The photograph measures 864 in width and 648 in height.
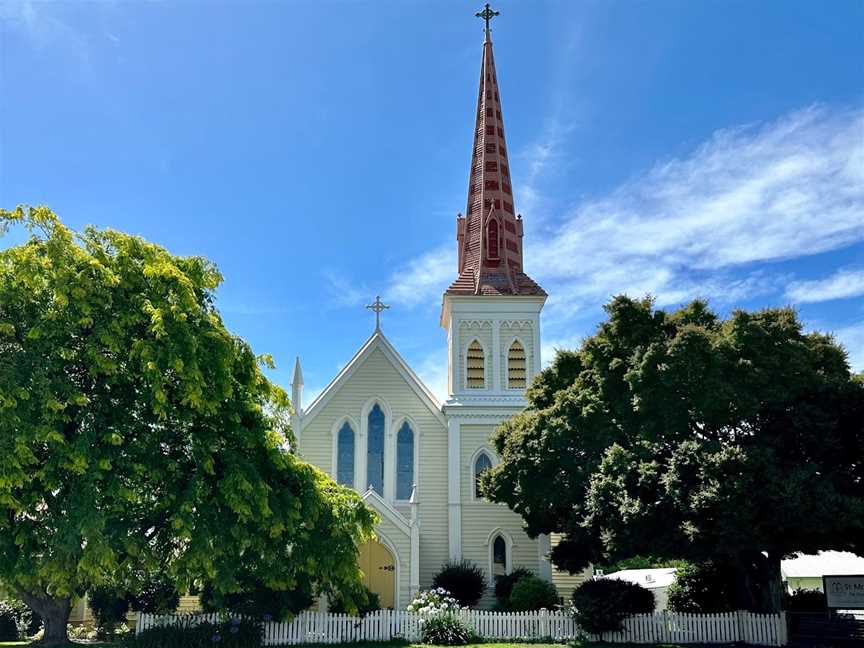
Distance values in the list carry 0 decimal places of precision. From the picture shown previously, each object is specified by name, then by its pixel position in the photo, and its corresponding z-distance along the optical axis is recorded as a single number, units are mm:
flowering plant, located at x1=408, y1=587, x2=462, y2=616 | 20859
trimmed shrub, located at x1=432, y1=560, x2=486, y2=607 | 26294
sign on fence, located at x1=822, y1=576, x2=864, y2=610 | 18219
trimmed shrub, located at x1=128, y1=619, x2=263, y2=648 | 18406
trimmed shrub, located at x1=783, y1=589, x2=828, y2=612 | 23297
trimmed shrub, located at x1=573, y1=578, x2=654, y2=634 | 20297
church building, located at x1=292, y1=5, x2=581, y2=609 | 27656
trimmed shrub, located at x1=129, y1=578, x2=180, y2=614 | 20922
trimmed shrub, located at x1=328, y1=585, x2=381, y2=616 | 19250
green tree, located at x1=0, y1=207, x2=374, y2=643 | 15281
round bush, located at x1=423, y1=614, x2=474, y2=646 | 20188
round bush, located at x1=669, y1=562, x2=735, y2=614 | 23750
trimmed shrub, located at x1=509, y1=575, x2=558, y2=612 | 24922
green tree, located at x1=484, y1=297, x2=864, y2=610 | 17172
